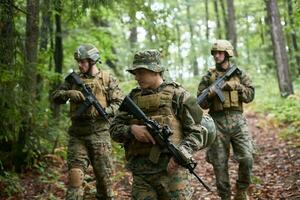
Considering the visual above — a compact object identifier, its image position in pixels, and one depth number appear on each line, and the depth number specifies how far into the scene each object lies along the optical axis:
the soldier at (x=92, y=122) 6.48
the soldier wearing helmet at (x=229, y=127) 6.72
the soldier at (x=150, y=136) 4.20
